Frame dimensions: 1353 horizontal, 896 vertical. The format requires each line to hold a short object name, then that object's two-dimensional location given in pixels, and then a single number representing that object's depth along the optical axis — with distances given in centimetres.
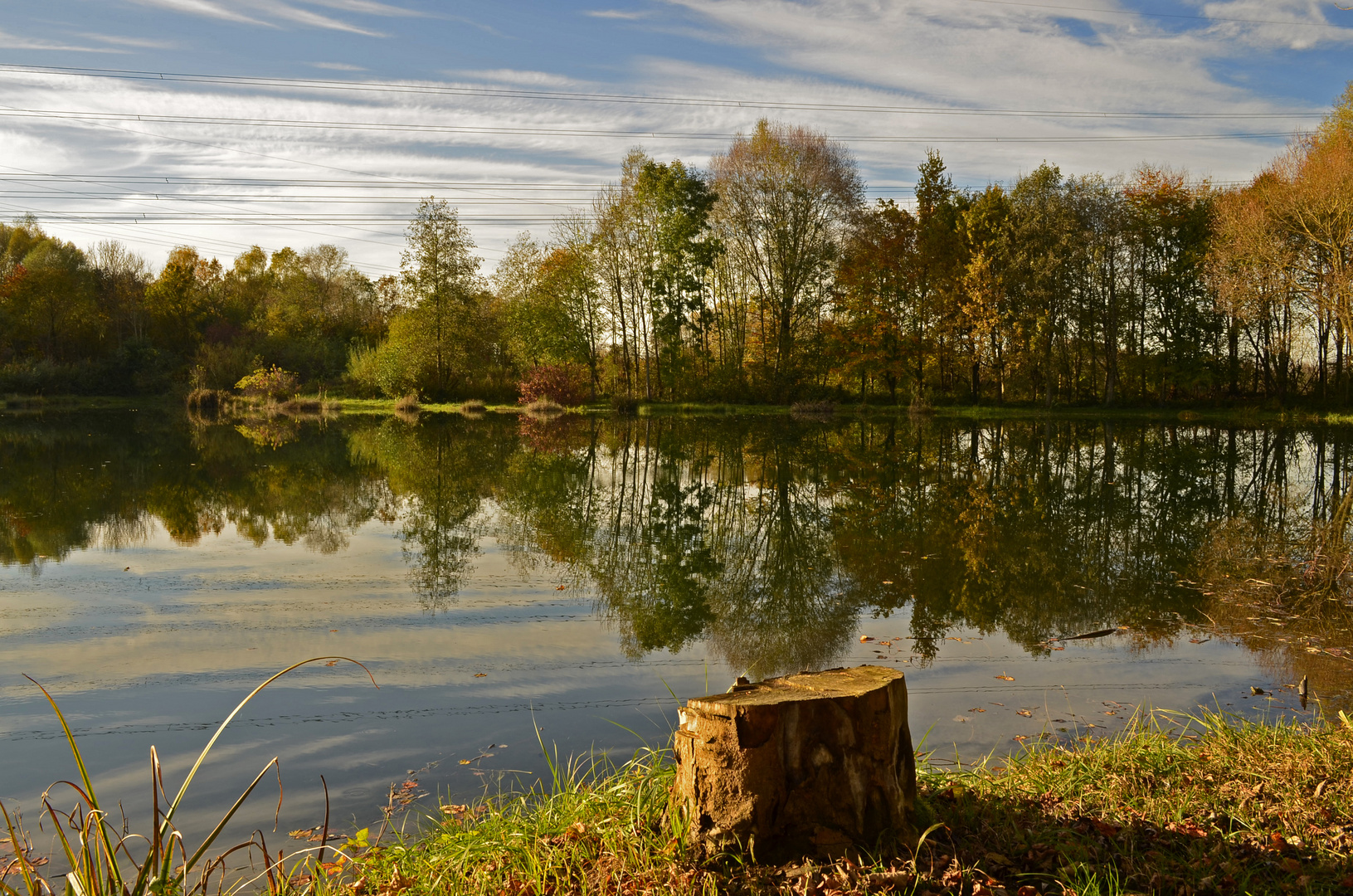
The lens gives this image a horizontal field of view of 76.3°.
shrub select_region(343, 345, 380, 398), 4466
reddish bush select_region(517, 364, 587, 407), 4034
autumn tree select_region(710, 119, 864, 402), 3541
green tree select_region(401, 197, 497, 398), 4188
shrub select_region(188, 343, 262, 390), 4450
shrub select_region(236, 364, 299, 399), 4353
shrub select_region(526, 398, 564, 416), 3916
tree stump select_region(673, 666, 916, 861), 275
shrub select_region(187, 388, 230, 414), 4100
